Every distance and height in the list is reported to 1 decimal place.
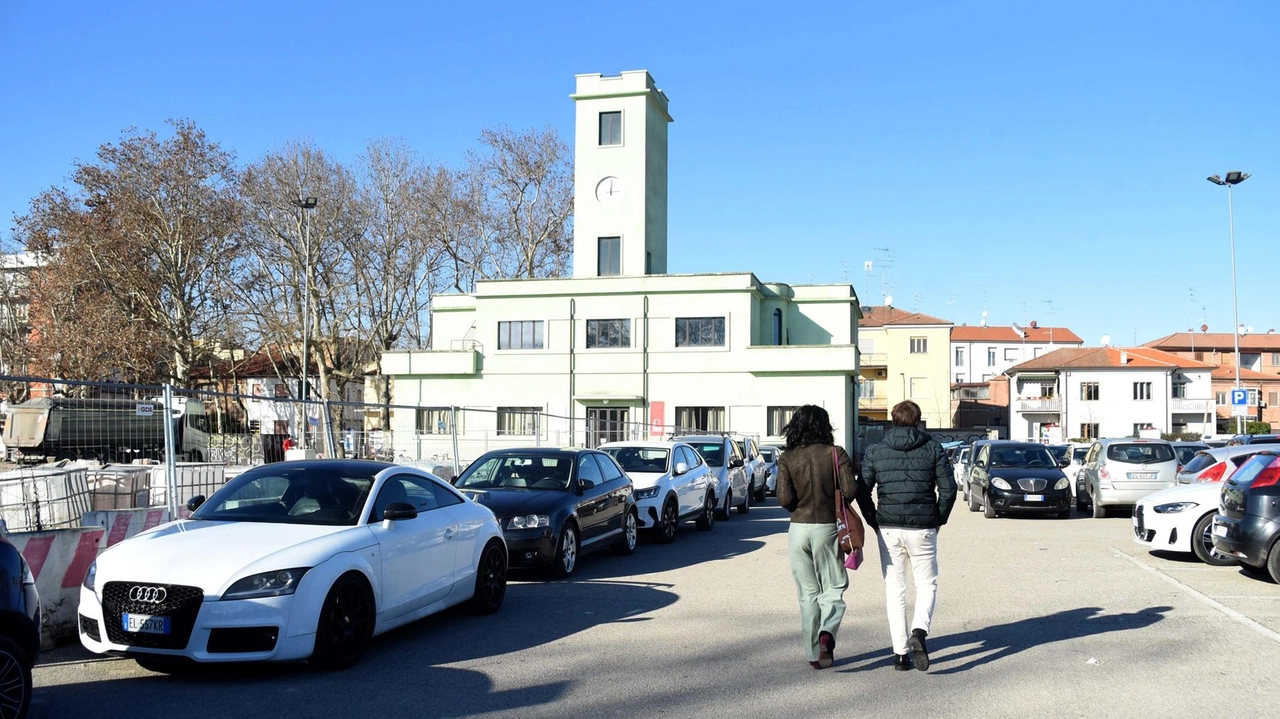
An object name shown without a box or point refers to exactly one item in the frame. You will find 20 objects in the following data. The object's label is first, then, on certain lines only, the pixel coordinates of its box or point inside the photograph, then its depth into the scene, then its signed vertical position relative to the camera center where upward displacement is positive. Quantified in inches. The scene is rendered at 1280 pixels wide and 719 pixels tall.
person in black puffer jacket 294.4 -26.0
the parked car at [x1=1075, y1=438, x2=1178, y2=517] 844.6 -38.8
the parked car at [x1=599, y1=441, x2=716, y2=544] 650.8 -40.7
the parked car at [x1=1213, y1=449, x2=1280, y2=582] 446.9 -40.2
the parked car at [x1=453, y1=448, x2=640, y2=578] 467.8 -38.2
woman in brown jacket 295.4 -33.9
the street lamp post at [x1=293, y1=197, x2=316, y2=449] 1682.2 +269.7
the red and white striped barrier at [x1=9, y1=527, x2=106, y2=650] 324.2 -46.8
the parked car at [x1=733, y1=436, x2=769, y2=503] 1074.4 -47.1
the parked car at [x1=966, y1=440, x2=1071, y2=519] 854.5 -50.1
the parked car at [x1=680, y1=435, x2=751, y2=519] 858.1 -41.5
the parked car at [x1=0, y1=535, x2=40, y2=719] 221.9 -45.0
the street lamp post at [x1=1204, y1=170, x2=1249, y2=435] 1669.5 +372.0
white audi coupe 273.7 -41.4
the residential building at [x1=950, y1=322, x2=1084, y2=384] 4667.8 +307.8
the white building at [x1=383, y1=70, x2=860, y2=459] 1852.9 +144.8
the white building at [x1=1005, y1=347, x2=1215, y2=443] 3159.5 +73.6
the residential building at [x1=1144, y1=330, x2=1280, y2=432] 3681.1 +238.5
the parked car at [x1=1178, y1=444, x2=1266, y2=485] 646.0 -26.7
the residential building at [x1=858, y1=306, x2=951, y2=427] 3371.1 +181.2
